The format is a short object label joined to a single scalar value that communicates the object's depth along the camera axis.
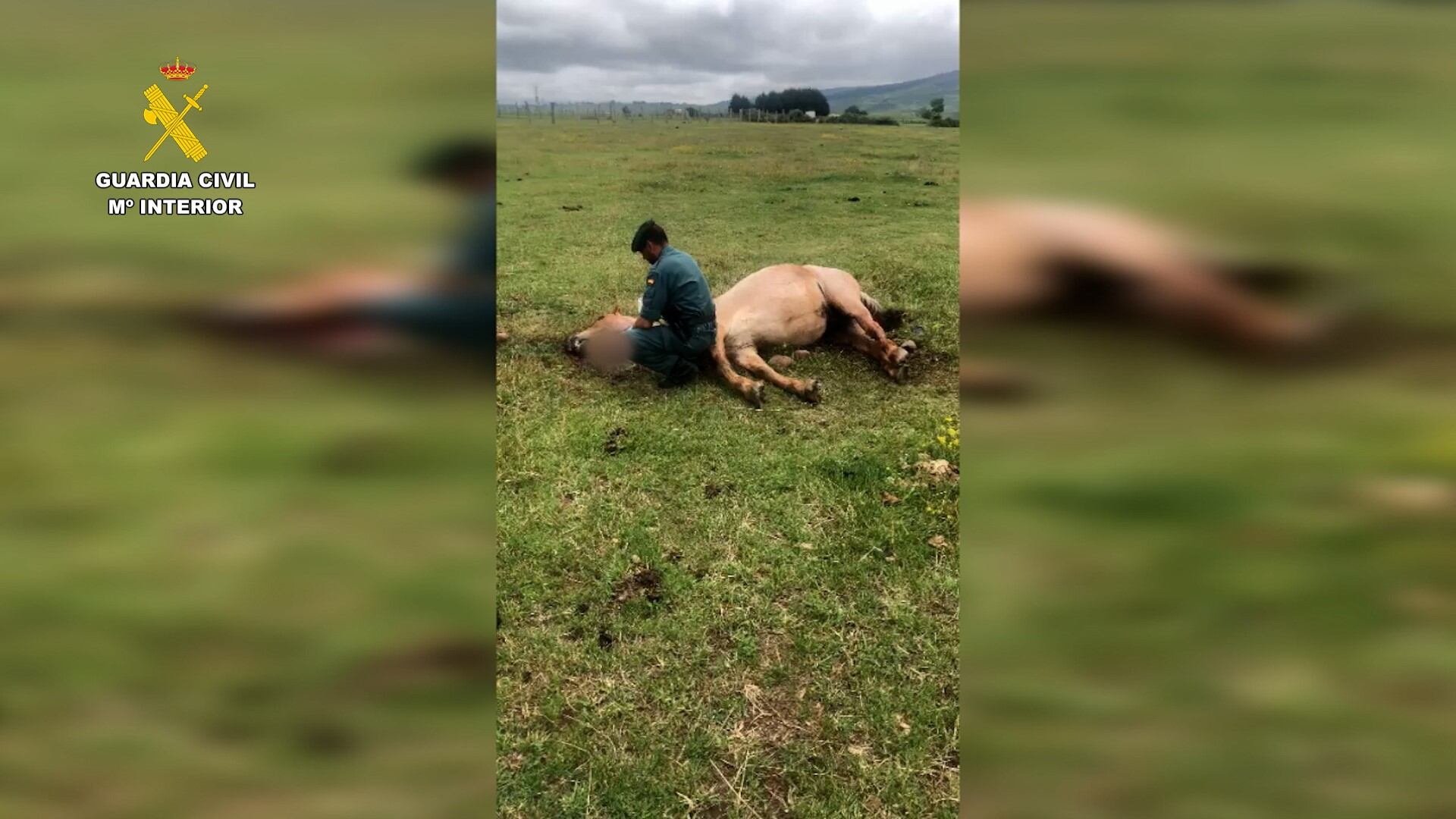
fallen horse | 8.16
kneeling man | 7.52
